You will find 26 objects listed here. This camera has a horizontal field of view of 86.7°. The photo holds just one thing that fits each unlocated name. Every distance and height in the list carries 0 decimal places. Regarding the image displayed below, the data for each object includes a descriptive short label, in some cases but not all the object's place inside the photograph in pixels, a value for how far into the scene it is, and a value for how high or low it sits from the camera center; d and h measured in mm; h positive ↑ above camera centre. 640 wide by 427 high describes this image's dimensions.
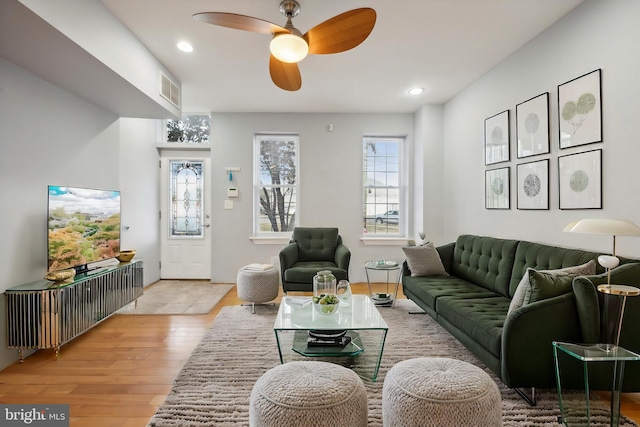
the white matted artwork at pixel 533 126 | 2881 +774
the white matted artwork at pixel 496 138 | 3433 +781
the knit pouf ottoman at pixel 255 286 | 3834 -831
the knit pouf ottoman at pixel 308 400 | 1406 -807
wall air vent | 3516 +1341
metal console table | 2561 -785
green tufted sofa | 1910 -718
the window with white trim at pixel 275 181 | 5426 +507
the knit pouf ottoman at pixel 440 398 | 1426 -808
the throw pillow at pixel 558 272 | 2079 -390
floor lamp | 1670 -244
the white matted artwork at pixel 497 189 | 3449 +247
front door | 5555 -99
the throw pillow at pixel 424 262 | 3717 -548
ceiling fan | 2027 +1171
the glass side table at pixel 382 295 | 3951 -1024
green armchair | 3939 -584
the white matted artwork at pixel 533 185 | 2906 +247
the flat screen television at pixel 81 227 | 2947 -130
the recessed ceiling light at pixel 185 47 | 3102 +1548
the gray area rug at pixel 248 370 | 1898 -1137
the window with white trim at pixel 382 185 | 5477 +443
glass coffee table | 2322 -786
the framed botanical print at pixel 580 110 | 2395 +761
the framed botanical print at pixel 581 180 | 2402 +240
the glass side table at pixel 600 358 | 1608 -693
